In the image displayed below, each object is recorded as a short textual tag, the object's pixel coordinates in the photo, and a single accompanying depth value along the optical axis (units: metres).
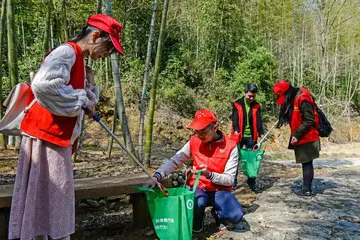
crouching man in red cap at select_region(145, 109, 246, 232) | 2.86
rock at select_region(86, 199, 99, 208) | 4.13
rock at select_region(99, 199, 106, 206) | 4.22
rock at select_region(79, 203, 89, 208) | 4.10
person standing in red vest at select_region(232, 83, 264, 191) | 4.97
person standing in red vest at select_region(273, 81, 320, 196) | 4.07
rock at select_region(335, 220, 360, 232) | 3.28
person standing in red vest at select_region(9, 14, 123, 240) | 1.79
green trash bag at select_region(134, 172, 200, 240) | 2.41
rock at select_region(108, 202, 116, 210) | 4.17
